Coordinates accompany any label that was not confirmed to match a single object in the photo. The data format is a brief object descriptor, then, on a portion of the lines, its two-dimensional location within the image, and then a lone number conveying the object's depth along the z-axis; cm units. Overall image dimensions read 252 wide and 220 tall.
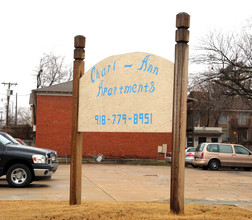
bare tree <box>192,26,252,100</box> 3072
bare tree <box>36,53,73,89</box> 5784
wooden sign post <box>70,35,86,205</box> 746
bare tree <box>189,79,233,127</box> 4822
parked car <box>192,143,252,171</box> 2494
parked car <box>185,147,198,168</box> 2786
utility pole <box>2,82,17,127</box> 5844
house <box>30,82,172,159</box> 3391
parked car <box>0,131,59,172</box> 1433
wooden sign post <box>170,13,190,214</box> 640
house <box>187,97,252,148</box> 5919
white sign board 679
